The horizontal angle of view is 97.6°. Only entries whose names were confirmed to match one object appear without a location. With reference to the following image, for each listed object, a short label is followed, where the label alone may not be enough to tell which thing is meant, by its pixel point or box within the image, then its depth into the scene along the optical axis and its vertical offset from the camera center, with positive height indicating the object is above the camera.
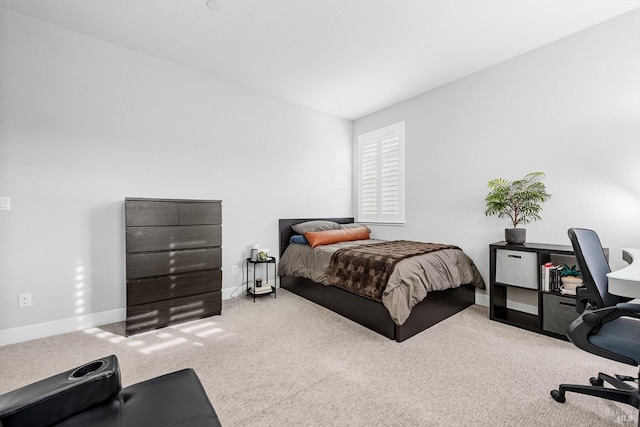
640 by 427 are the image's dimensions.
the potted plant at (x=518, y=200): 2.79 +0.11
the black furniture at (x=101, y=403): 0.77 -0.61
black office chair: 1.34 -0.62
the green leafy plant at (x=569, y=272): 2.49 -0.55
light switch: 2.36 +0.06
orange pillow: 3.68 -0.35
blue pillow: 3.84 -0.40
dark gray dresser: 2.57 -0.50
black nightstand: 3.54 -1.00
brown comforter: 2.56 -0.54
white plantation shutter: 4.22 +0.57
